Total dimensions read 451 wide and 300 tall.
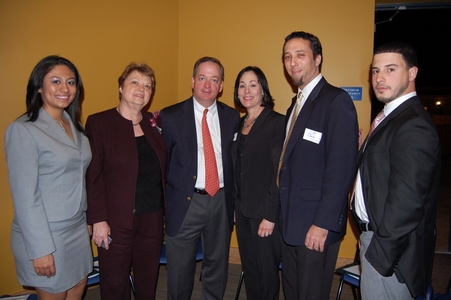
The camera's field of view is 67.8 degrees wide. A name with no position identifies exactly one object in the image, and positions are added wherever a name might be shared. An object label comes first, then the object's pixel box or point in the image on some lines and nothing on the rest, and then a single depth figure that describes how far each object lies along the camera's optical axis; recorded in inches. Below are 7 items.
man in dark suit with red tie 108.0
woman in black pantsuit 105.3
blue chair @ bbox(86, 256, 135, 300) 106.0
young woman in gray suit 76.7
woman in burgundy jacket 94.7
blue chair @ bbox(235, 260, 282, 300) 129.5
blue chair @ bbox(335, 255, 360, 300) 108.7
